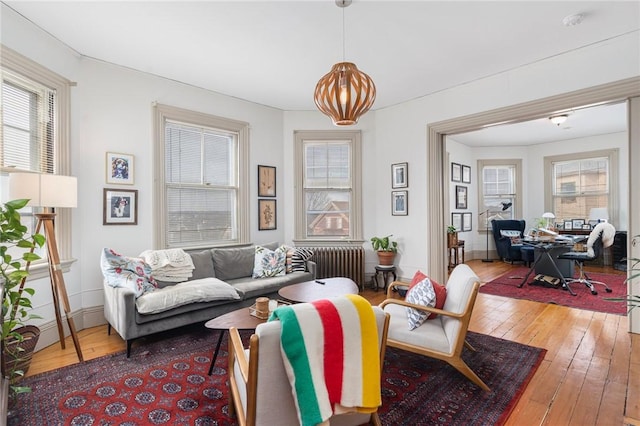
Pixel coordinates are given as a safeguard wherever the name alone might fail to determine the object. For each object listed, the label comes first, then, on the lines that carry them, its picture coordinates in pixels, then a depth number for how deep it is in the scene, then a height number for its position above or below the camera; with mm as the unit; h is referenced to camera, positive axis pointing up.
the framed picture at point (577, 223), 7075 -306
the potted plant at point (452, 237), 6430 -540
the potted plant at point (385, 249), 5020 -601
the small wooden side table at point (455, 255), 6516 -925
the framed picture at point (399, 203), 5043 +117
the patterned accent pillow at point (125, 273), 3010 -573
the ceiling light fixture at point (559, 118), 5027 +1428
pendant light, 2322 +865
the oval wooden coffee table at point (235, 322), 2295 -805
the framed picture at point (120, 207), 3621 +67
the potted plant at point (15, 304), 2025 -641
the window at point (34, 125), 2834 +840
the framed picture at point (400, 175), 5027 +555
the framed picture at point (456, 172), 7348 +866
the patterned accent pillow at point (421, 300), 2426 -683
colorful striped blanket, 1350 -626
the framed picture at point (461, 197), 7551 +309
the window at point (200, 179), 4098 +454
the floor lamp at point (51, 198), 2418 +118
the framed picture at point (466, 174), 7719 +870
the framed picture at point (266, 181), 4984 +475
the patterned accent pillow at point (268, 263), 4195 -670
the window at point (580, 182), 6918 +597
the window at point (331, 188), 5328 +379
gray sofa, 2840 -865
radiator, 5008 -798
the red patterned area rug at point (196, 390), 2010 -1260
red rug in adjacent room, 4182 -1236
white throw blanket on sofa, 3500 -567
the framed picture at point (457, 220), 7384 -233
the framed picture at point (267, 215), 4992 -51
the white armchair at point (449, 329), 2230 -895
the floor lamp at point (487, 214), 7784 -105
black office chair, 4828 -667
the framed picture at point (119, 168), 3633 +509
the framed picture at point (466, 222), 7736 -288
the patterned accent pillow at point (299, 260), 4410 -663
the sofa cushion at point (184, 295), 2898 -790
